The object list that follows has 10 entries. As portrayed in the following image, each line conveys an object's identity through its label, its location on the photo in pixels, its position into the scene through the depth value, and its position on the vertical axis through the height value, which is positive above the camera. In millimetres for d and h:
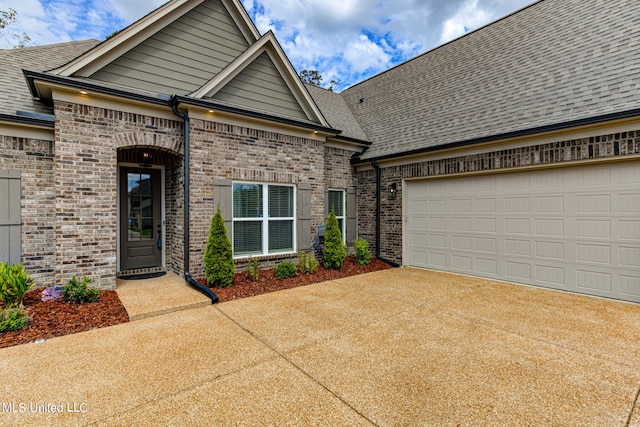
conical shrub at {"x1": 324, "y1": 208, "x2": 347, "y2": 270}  7488 -803
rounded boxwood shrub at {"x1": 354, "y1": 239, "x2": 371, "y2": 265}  8141 -1123
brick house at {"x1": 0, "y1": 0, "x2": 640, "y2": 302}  5250 +1224
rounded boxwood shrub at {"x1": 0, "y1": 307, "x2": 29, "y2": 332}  3783 -1344
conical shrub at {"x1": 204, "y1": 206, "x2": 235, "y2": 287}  5637 -793
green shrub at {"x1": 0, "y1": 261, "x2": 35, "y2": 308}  4246 -1004
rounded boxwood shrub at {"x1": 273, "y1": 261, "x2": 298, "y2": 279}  6632 -1278
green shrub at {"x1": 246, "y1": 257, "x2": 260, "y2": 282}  6305 -1223
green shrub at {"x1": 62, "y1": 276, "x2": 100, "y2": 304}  4805 -1257
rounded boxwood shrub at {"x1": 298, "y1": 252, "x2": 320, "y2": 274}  7160 -1227
